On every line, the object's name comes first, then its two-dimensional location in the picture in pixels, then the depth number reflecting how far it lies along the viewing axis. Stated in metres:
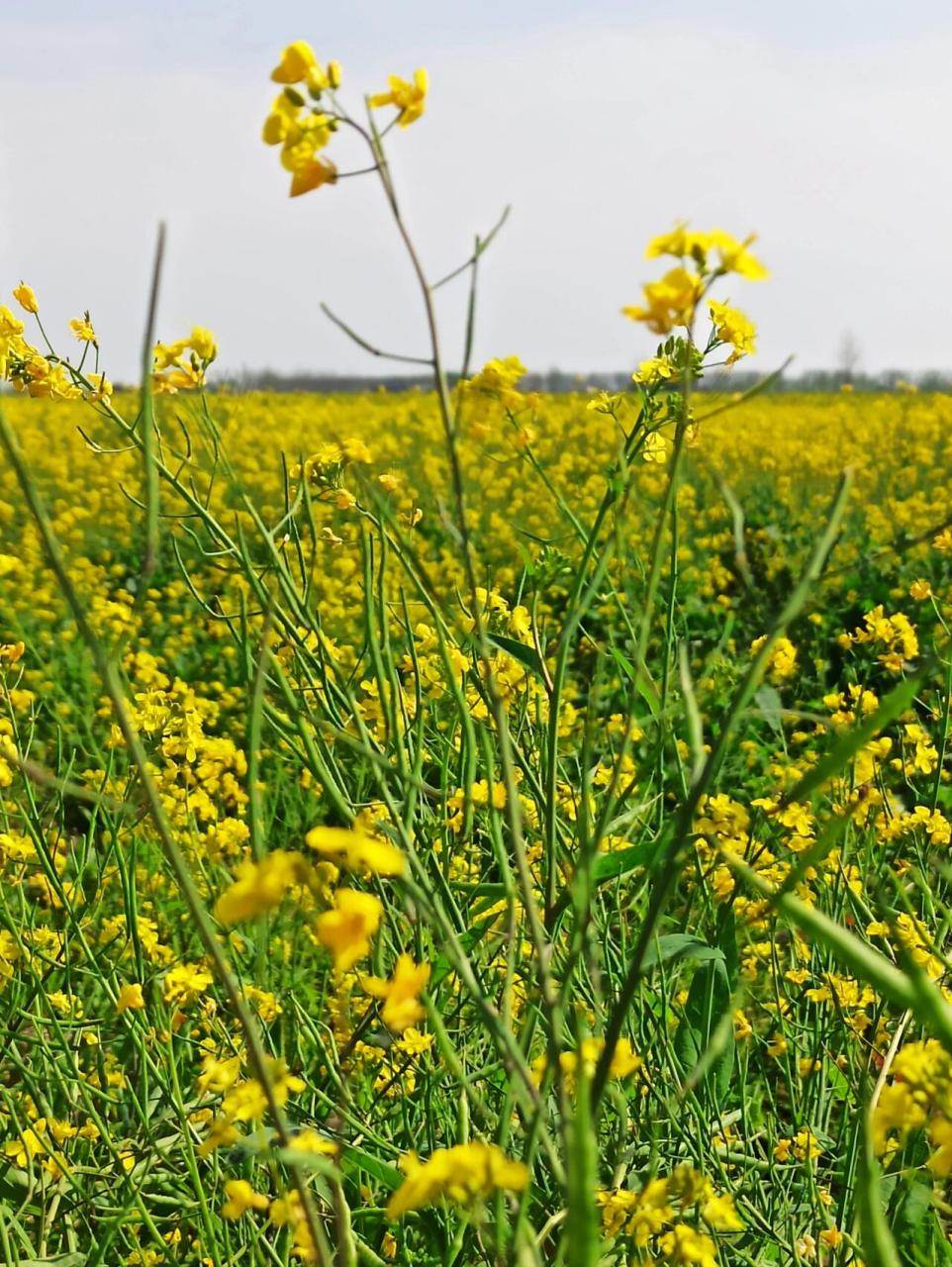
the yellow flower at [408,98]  0.69
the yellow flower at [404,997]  0.54
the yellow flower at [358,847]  0.48
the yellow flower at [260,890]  0.50
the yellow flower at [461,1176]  0.52
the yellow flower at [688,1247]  0.73
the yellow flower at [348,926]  0.50
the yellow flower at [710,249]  0.66
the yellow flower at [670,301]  0.65
